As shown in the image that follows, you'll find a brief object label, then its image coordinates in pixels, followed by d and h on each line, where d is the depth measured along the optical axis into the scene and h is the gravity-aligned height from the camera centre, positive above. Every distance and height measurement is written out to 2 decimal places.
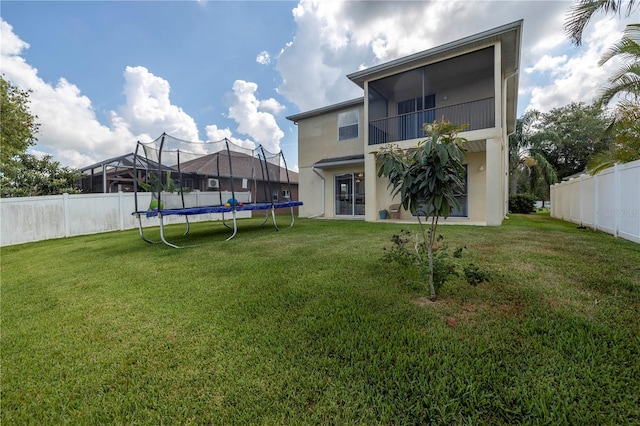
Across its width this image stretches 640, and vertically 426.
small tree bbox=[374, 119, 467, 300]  2.49 +0.33
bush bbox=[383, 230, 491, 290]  2.76 -0.72
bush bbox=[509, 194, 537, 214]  16.62 -0.01
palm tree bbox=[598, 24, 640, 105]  5.59 +3.13
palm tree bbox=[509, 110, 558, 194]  18.36 +3.32
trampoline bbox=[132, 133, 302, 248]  6.96 +1.15
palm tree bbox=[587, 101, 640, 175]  6.25 +1.71
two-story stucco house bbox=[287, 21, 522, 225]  8.29 +3.42
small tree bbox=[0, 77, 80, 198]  10.85 +2.34
